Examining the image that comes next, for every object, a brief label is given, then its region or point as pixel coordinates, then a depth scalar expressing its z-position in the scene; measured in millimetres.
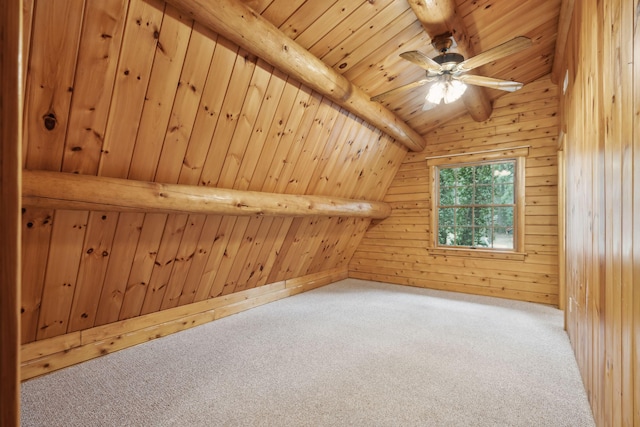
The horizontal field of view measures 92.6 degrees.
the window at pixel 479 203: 4172
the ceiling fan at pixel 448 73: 2182
